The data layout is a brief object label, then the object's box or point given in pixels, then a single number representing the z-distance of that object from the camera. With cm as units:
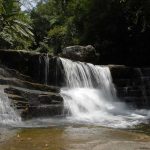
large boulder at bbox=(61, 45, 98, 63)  1434
